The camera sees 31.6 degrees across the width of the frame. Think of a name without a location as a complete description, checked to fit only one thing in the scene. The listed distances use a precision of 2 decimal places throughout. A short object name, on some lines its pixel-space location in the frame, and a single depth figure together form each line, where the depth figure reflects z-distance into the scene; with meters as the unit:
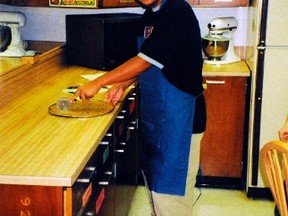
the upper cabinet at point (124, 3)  3.15
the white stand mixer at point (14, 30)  2.94
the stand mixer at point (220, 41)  3.43
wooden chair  1.40
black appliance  3.09
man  2.09
